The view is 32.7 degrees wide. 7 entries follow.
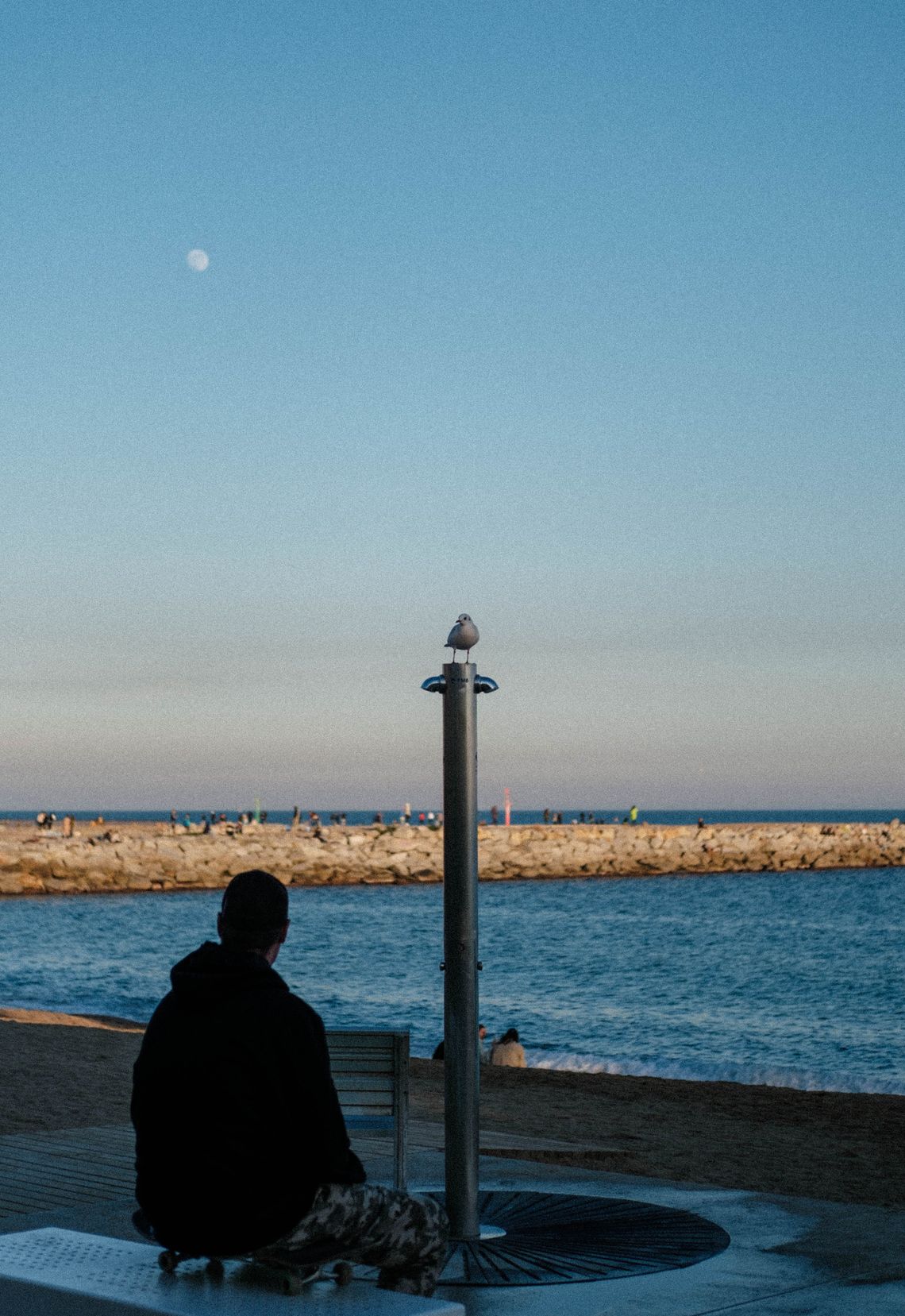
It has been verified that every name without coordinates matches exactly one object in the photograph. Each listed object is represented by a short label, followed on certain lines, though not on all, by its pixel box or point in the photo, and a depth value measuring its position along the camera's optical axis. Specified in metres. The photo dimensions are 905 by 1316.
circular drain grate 6.05
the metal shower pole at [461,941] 6.36
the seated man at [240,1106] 3.73
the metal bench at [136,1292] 3.82
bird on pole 6.57
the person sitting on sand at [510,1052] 20.05
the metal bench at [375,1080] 6.86
